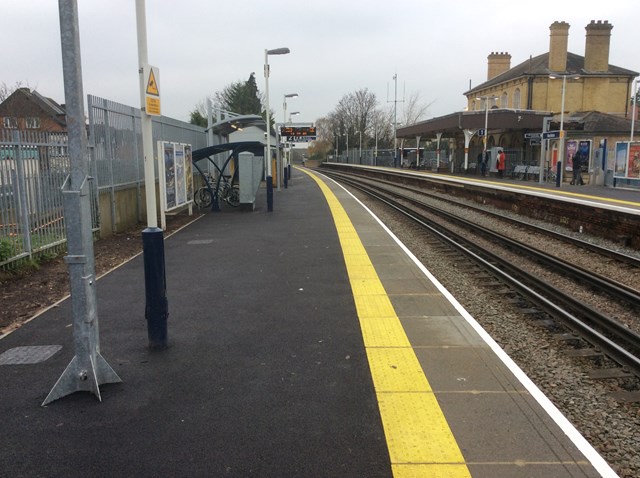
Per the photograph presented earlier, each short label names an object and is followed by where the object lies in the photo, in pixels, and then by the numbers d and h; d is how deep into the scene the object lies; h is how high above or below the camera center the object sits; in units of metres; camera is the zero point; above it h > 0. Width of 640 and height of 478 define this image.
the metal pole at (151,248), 4.71 -0.77
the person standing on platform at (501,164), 37.32 -0.41
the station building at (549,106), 41.84 +5.04
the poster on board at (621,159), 26.01 -0.06
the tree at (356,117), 108.19 +8.18
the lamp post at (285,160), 33.22 -0.13
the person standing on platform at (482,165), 38.92 -0.52
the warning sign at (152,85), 5.25 +0.71
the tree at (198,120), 58.03 +4.25
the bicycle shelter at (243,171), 17.09 -0.41
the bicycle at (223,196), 18.83 -1.30
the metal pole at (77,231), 3.88 -0.53
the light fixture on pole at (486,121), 40.79 +2.75
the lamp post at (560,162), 27.19 -0.20
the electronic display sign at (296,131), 42.50 +2.13
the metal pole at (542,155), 30.61 +0.16
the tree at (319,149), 127.25 +2.32
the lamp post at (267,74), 23.59 +4.27
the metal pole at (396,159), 67.88 -0.16
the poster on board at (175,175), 13.73 -0.44
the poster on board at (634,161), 25.17 -0.15
